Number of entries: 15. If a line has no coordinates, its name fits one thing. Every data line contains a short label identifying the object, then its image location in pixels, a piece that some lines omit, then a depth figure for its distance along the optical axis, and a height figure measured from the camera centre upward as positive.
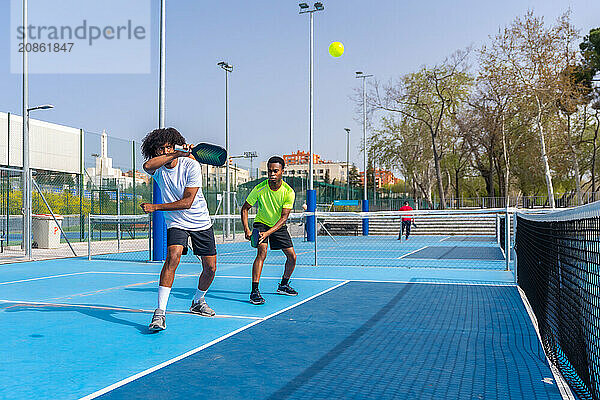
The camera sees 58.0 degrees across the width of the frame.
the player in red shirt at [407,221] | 22.55 -0.59
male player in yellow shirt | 6.89 -0.09
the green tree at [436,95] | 39.25 +8.53
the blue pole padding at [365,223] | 28.88 -0.87
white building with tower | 23.86 +1.59
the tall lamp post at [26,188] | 13.86 +0.51
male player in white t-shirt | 5.32 +0.06
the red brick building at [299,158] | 146.12 +13.58
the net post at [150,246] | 12.74 -0.92
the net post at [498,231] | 19.00 -0.87
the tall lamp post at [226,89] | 28.52 +6.34
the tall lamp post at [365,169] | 28.95 +2.22
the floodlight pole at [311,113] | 22.52 +3.96
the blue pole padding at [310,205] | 22.15 +0.10
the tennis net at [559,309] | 3.56 -0.93
